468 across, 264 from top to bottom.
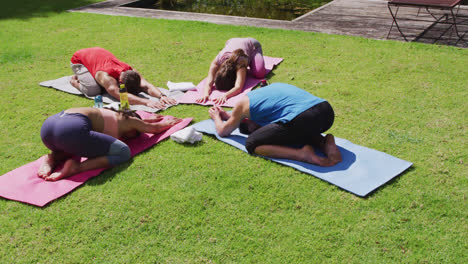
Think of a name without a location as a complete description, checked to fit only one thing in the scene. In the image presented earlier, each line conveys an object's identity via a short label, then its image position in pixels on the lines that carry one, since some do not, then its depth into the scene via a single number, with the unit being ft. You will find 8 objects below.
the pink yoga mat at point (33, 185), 12.16
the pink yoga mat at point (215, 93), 19.57
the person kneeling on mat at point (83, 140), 12.67
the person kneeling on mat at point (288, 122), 13.58
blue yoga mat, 12.53
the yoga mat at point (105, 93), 19.20
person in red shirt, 19.61
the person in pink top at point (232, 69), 20.39
